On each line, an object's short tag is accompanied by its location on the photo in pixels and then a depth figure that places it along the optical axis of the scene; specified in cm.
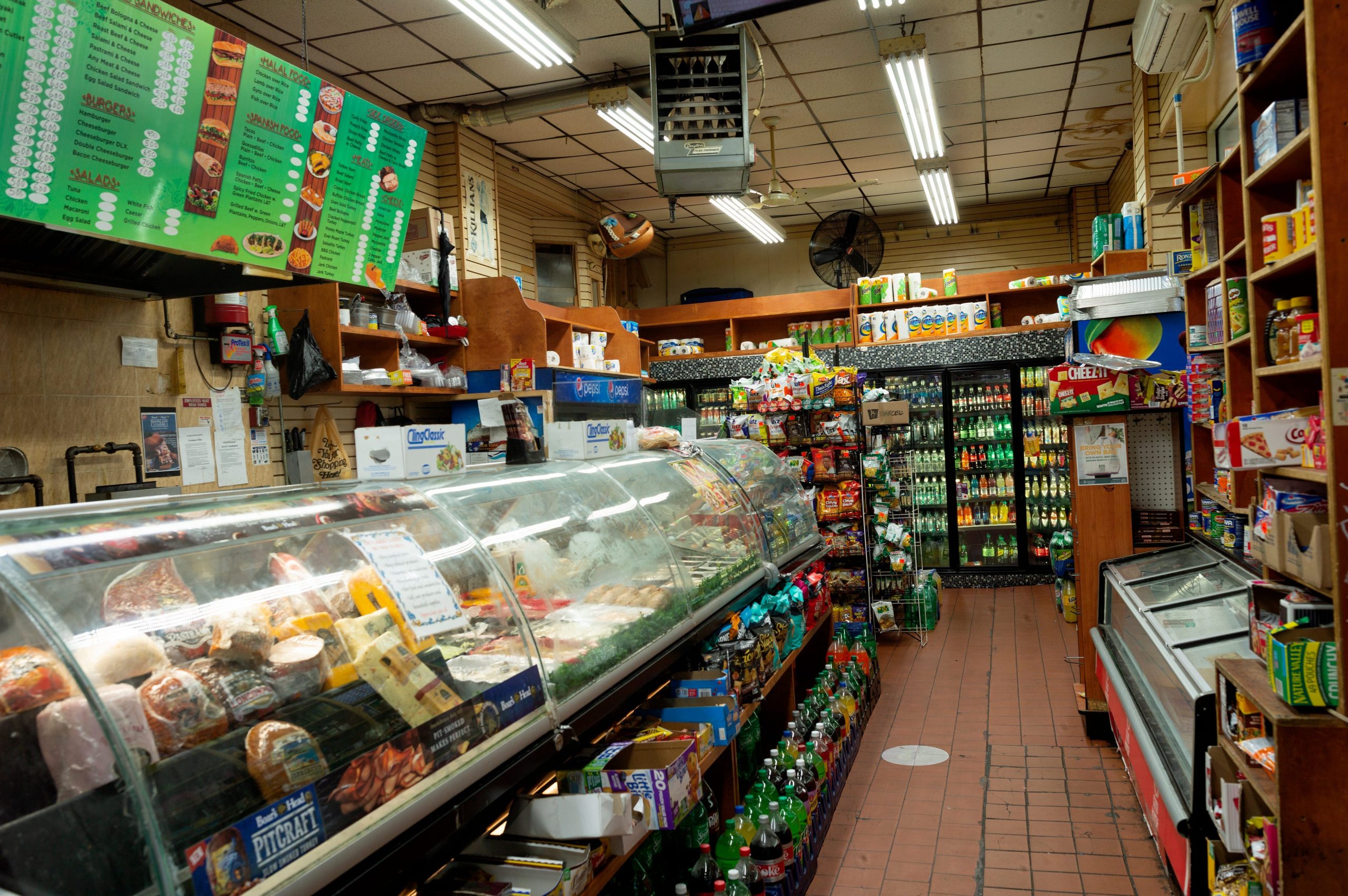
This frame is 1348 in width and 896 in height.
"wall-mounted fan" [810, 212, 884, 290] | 937
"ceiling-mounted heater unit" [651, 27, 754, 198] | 498
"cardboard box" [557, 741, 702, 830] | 219
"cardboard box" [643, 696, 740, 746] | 279
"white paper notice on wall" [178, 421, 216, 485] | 482
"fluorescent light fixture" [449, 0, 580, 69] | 497
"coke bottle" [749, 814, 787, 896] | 307
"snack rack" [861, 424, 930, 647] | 712
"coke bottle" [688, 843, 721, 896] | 281
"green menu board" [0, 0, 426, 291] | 296
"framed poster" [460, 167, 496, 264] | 766
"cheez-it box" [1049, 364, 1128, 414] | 498
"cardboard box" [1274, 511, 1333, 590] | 229
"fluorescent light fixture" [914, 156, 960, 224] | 941
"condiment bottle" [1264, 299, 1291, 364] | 271
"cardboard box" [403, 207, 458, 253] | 666
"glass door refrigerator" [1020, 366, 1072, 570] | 955
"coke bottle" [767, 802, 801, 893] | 320
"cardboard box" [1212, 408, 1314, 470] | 257
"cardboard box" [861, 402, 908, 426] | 702
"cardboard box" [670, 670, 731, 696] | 290
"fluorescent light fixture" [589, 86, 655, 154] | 680
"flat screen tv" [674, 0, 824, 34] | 383
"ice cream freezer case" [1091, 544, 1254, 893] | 291
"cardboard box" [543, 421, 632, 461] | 358
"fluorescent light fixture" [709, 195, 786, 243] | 969
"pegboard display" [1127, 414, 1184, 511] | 523
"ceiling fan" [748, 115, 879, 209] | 819
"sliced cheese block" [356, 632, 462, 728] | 173
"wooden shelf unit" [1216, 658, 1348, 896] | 229
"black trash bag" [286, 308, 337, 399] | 542
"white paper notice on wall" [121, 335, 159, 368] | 451
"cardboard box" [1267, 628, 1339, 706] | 228
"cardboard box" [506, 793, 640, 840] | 201
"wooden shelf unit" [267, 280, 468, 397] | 561
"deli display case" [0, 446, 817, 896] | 121
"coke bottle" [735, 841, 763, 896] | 298
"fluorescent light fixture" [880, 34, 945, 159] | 624
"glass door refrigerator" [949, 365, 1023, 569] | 975
